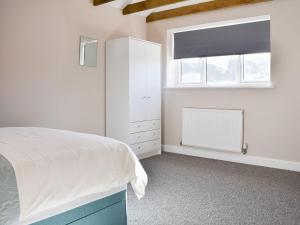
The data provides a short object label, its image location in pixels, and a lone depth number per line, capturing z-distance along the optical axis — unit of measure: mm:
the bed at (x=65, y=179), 1374
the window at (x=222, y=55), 4043
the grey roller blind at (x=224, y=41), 3996
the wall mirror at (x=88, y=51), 3990
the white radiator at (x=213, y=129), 4145
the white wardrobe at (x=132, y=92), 4137
